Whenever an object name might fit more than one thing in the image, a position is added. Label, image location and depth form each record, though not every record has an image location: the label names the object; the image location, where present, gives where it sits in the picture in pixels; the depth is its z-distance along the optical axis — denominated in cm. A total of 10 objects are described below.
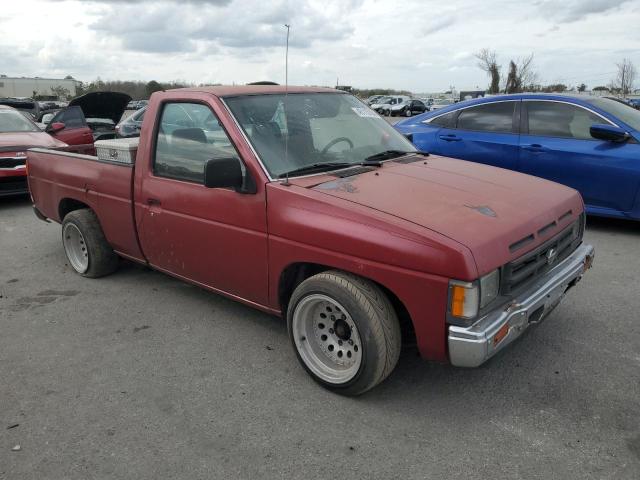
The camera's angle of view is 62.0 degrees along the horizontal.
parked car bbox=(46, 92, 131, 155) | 1036
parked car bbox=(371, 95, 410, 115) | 4288
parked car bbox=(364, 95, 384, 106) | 4934
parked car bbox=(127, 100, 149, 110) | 4401
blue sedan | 588
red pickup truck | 265
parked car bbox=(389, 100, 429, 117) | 3975
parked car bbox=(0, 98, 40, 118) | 1403
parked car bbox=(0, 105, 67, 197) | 822
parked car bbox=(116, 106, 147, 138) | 1181
